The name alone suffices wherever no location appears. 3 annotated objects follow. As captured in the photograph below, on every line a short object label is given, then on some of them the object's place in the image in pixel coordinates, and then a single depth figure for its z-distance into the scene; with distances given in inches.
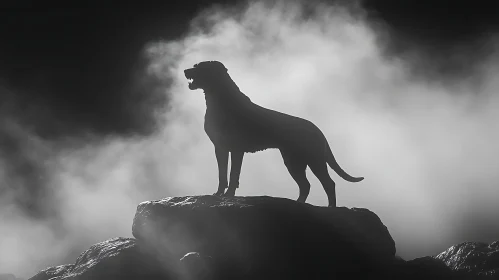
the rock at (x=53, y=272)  858.1
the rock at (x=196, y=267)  714.8
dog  878.4
